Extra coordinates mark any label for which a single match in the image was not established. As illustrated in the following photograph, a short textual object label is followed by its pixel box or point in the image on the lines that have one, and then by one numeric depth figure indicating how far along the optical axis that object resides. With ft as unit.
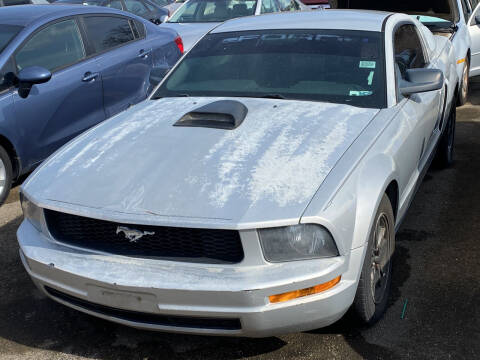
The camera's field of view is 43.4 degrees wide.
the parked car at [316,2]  50.46
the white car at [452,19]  22.45
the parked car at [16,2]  45.92
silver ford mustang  8.42
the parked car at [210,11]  30.27
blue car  16.79
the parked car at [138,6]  39.37
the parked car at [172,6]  46.47
